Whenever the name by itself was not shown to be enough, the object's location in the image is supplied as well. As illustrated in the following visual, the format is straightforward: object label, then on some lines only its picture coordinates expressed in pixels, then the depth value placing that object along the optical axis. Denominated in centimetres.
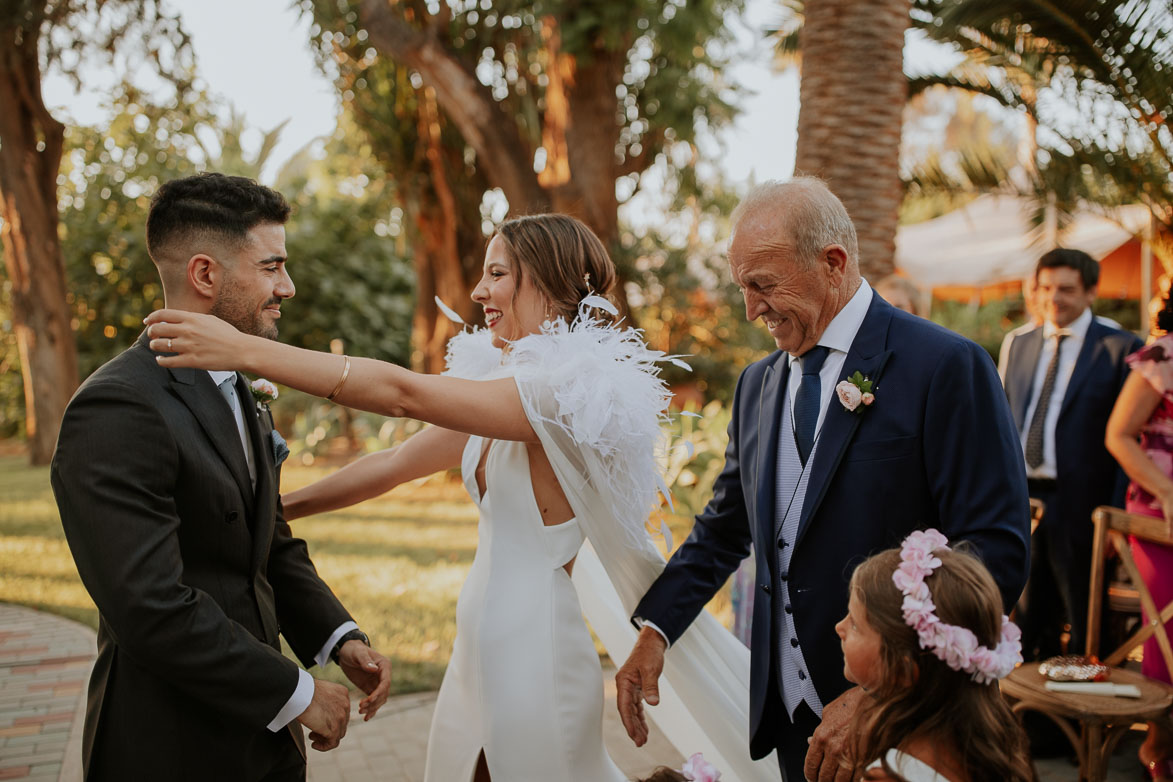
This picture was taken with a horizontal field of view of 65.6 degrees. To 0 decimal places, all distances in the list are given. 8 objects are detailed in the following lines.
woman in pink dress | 429
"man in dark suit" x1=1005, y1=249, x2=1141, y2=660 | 511
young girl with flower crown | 198
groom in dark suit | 196
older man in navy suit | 226
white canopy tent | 1439
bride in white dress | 251
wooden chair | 378
